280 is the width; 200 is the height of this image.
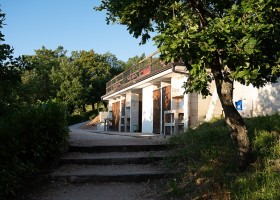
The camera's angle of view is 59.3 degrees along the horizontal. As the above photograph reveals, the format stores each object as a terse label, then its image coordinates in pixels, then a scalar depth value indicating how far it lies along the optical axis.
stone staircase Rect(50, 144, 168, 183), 4.87
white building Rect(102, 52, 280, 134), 8.58
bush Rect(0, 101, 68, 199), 3.84
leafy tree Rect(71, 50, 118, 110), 38.37
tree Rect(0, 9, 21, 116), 4.79
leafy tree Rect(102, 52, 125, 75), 44.92
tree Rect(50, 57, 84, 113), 35.64
